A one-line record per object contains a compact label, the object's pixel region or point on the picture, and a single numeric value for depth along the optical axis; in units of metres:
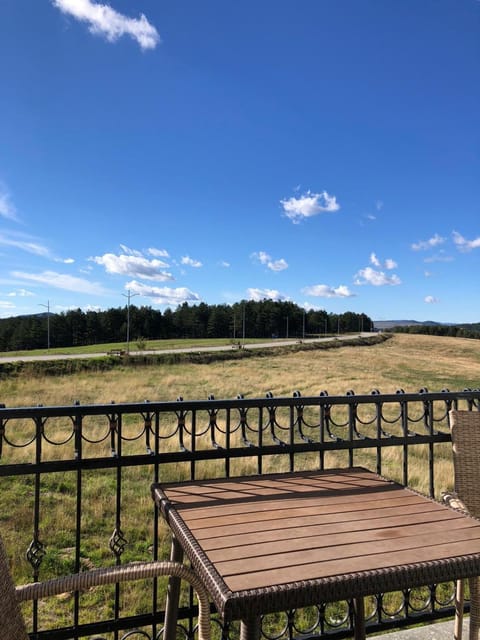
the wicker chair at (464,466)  1.94
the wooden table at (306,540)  1.04
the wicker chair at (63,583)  1.16
